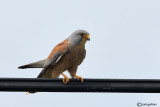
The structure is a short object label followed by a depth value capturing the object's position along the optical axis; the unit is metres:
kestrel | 16.16
